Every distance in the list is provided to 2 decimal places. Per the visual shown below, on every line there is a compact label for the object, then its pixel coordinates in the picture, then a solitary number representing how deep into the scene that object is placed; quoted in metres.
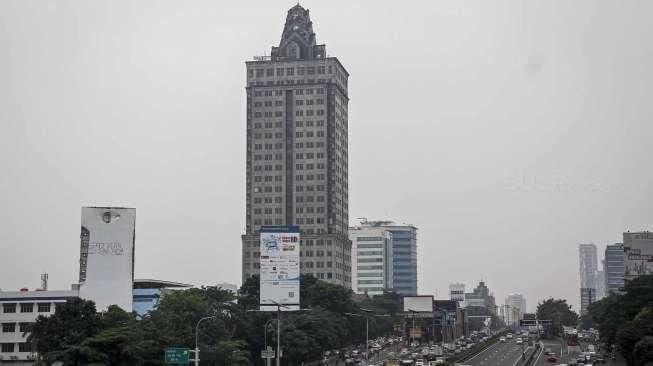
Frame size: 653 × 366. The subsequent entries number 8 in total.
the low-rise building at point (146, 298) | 129.38
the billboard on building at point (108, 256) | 112.94
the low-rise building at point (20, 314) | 119.62
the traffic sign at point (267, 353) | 99.69
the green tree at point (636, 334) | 97.50
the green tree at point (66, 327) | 86.81
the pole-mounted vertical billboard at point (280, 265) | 104.69
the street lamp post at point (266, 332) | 111.39
